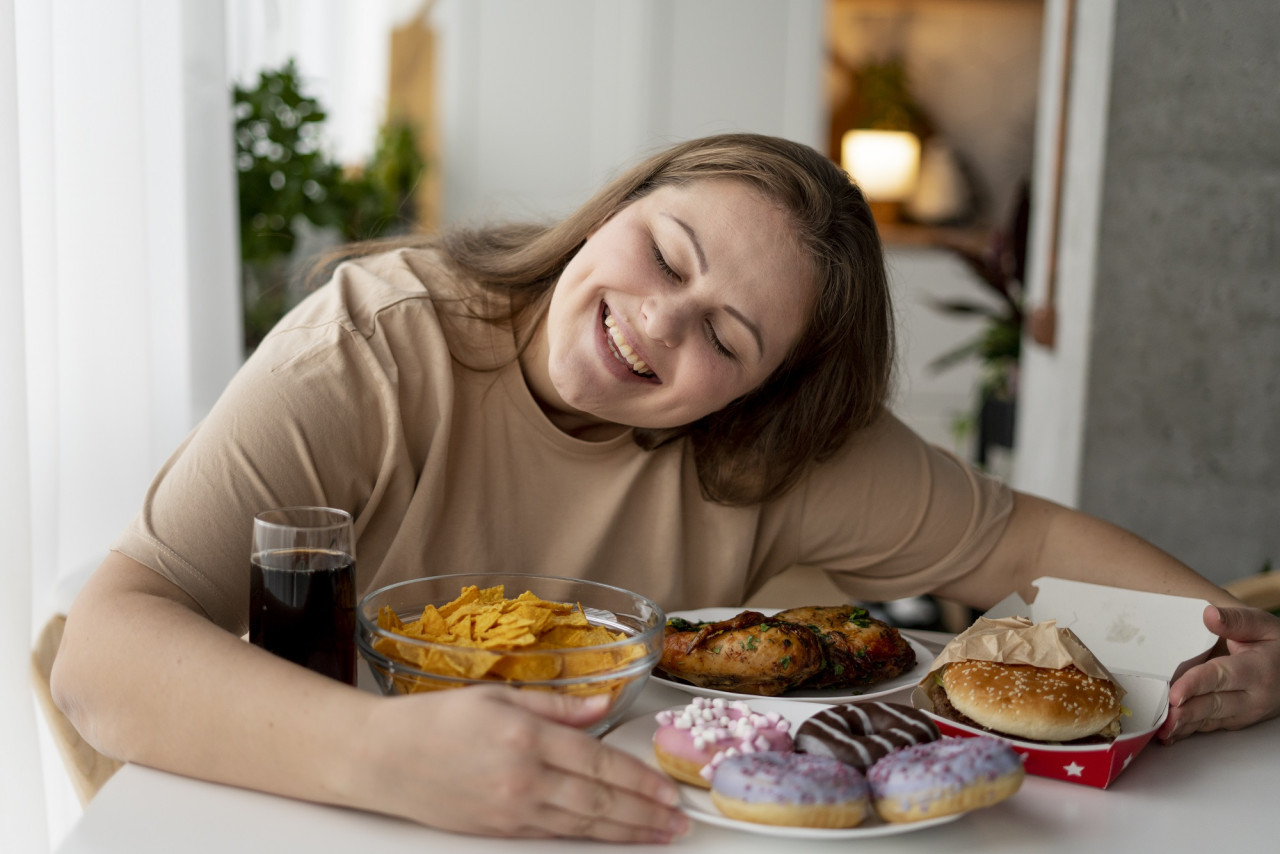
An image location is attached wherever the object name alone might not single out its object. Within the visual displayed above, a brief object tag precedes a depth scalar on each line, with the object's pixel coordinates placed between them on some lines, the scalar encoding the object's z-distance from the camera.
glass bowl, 0.90
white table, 0.81
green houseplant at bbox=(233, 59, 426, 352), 2.47
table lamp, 6.62
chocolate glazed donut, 0.87
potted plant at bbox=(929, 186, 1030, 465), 3.75
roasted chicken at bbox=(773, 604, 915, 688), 1.13
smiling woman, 0.84
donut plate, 0.81
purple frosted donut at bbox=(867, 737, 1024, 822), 0.81
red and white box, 0.98
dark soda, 0.92
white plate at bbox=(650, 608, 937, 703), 1.08
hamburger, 0.99
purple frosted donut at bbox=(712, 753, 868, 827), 0.81
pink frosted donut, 0.87
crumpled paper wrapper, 1.03
